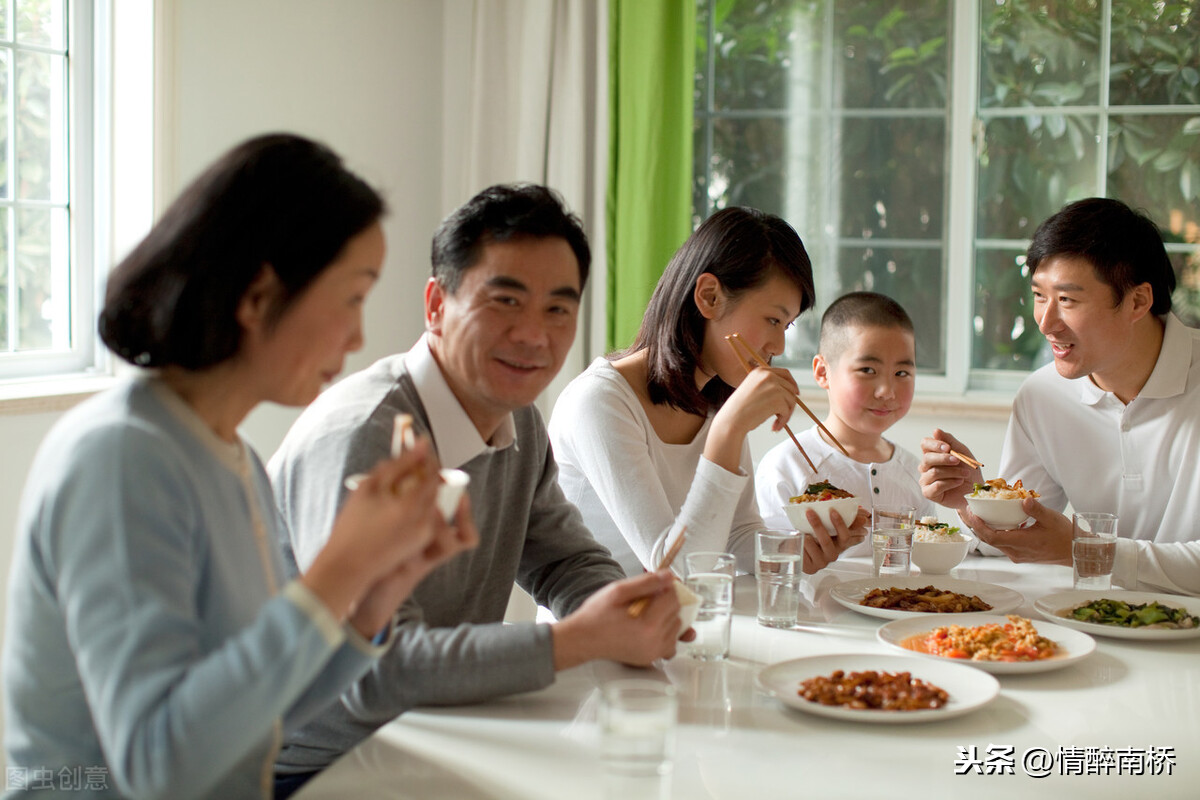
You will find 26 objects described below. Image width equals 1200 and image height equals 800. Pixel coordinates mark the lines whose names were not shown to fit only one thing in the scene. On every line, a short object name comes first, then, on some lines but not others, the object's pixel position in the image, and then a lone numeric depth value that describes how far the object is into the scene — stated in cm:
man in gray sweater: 131
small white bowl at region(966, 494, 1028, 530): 203
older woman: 91
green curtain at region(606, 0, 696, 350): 405
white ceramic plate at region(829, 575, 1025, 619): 178
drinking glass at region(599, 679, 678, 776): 102
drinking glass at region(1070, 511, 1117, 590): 193
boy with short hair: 269
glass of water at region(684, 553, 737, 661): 150
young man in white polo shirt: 239
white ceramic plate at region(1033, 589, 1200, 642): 163
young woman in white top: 205
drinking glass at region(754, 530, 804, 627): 168
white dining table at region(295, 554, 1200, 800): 111
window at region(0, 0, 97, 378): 290
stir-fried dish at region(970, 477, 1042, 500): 208
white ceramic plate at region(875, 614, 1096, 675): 144
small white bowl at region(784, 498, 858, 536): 197
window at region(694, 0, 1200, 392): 378
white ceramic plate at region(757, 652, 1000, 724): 126
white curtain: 413
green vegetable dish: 168
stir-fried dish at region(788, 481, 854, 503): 204
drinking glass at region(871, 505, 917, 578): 200
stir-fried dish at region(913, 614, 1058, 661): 149
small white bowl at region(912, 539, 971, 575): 201
